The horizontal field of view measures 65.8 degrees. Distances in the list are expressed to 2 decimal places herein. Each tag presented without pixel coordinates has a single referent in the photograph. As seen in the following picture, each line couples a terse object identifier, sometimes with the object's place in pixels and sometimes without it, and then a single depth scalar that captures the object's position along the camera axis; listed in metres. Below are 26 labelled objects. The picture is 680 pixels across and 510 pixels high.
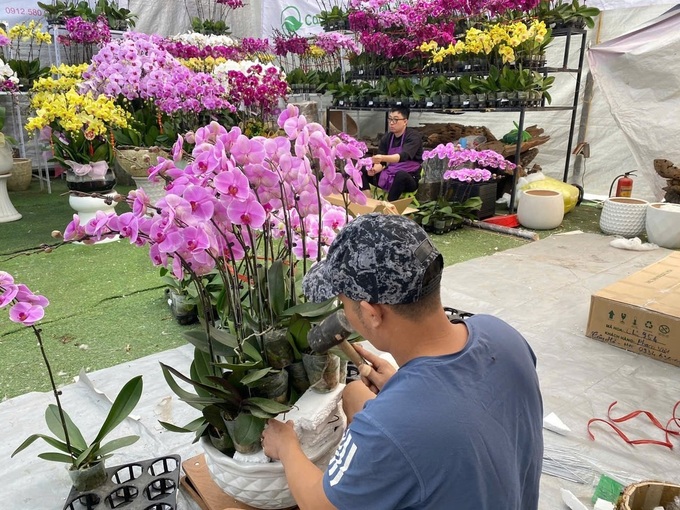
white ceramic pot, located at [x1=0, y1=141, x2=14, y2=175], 4.10
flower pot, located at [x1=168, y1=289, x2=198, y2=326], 2.56
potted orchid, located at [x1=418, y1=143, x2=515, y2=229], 4.16
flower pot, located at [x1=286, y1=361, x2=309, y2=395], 1.24
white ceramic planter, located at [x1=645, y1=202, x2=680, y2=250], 3.84
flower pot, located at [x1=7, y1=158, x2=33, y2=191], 5.27
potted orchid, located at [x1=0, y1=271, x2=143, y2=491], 1.38
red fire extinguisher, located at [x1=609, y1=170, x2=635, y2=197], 4.59
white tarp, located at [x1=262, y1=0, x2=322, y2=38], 7.97
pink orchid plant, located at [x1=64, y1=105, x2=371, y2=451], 0.93
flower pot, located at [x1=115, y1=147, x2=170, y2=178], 3.81
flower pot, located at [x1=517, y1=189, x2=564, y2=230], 4.40
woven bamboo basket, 1.33
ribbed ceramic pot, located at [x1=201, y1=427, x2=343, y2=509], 1.18
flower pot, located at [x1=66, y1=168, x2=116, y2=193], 3.85
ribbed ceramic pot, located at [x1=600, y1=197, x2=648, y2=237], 4.14
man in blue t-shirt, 0.76
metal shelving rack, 4.69
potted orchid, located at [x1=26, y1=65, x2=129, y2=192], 3.51
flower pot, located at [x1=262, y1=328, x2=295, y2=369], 1.21
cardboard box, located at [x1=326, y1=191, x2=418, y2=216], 3.79
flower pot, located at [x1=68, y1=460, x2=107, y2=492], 1.37
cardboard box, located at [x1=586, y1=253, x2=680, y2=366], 2.28
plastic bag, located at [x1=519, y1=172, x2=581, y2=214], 4.78
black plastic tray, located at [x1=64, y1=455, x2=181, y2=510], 1.33
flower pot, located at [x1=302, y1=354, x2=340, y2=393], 1.20
